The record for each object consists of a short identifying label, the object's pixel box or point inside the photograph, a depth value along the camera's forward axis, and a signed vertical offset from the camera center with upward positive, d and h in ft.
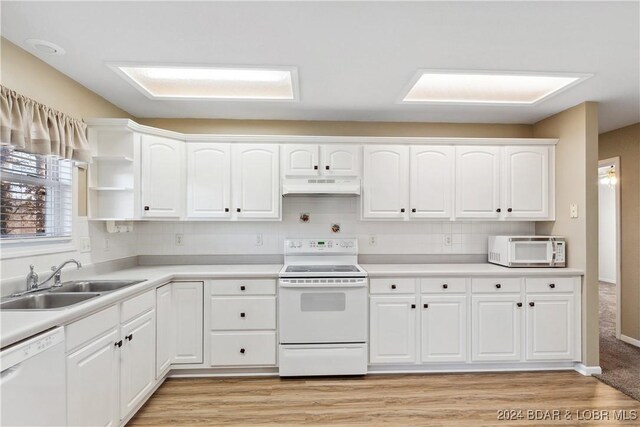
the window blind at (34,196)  6.56 +0.52
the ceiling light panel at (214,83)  8.54 +3.84
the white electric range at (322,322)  9.27 -2.92
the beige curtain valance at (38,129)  6.09 +1.90
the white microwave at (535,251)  10.19 -0.94
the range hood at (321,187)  10.23 +1.06
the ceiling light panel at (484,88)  8.91 +3.89
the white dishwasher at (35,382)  4.18 -2.26
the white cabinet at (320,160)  10.52 +1.95
